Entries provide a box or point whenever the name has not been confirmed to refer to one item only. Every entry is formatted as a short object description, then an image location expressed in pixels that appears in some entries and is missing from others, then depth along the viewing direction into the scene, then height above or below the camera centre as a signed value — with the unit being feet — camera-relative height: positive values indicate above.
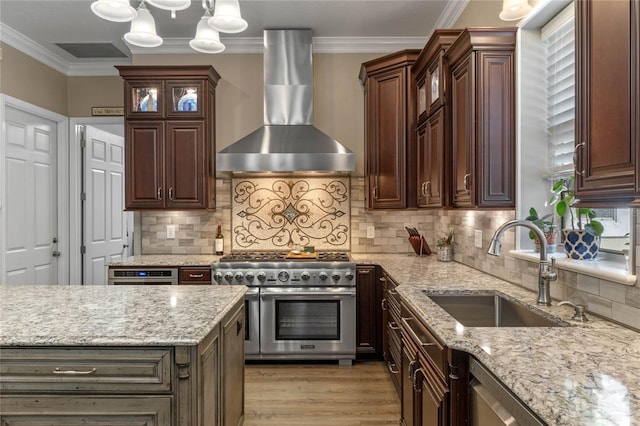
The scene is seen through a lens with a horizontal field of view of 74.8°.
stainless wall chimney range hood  11.87 +2.88
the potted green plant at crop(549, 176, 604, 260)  6.25 -0.29
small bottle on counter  13.48 -0.98
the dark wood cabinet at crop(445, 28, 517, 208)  7.54 +1.76
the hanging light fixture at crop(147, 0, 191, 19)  6.40 +3.24
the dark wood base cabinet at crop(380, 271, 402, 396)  9.30 -2.76
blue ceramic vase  6.25 -0.48
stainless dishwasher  3.46 -1.77
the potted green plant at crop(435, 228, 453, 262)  11.68 -1.01
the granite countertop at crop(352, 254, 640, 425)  3.02 -1.40
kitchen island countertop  4.83 -1.39
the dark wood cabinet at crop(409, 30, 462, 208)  9.07 +2.22
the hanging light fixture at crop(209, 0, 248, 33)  7.20 +3.41
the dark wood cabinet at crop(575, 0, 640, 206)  3.72 +1.09
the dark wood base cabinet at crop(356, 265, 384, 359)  11.98 -2.83
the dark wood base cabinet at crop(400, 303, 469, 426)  4.79 -2.20
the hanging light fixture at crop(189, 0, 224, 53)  8.14 +3.46
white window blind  6.93 +2.13
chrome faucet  5.92 -0.77
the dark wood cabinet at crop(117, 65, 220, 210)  12.73 +2.22
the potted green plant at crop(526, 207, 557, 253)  7.29 -0.27
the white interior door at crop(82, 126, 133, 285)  15.84 +0.37
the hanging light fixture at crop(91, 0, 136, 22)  6.65 +3.29
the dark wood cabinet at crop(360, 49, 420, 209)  11.86 +2.44
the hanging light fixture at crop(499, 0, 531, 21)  6.84 +3.36
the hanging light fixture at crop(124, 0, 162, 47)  7.87 +3.48
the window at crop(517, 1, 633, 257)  7.34 +1.76
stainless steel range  11.73 -2.62
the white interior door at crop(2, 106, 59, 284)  12.96 +0.50
